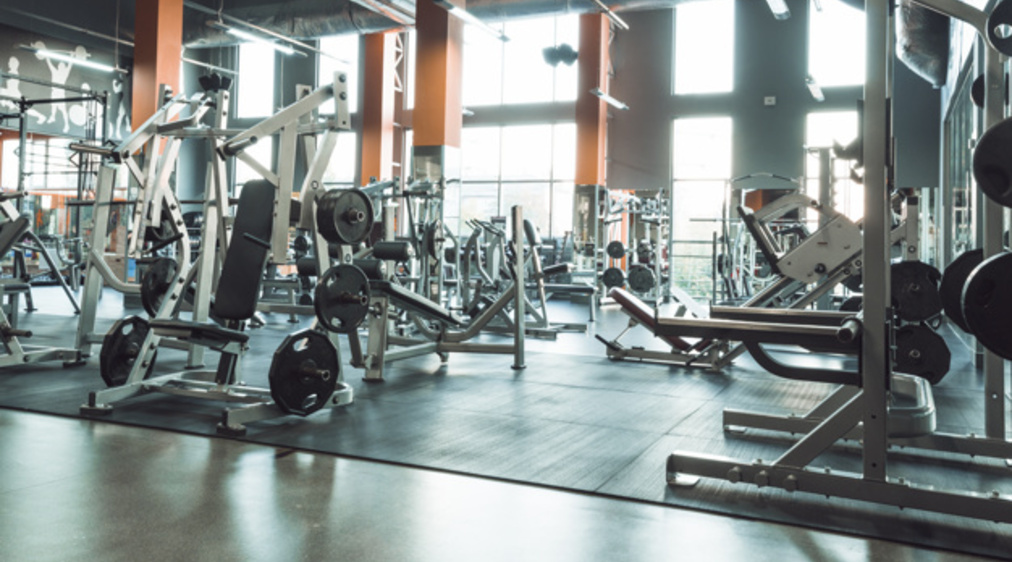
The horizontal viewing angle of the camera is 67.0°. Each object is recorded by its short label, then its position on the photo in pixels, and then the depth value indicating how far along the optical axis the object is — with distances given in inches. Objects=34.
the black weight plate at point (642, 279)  361.1
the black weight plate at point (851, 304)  219.2
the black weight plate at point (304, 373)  116.4
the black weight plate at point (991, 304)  68.7
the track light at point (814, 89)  428.7
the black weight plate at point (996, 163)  69.3
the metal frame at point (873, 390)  78.6
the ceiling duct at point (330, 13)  400.5
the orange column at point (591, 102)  495.2
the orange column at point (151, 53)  378.0
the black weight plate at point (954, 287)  99.3
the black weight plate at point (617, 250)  398.6
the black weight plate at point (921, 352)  143.6
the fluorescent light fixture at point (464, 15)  338.2
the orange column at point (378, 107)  537.3
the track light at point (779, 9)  302.7
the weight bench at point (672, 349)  185.0
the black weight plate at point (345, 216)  123.0
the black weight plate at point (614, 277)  352.8
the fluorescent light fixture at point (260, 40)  387.9
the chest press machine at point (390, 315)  125.5
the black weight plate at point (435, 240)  220.4
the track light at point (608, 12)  390.6
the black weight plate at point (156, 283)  155.5
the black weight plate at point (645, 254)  442.8
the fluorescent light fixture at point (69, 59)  381.3
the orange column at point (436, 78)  394.6
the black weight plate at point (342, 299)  123.3
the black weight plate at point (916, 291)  142.3
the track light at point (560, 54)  408.3
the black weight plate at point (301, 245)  289.5
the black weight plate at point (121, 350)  139.3
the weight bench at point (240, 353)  117.7
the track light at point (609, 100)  453.1
